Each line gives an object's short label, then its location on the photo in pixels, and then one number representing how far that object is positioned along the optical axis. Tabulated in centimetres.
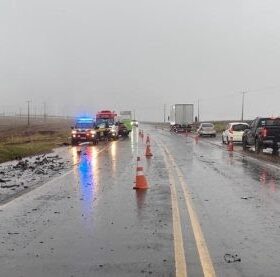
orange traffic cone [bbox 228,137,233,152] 3541
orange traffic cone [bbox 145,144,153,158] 2930
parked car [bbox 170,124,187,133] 8184
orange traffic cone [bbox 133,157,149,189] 1548
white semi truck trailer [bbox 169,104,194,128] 8056
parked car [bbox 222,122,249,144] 4316
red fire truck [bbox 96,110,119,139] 5490
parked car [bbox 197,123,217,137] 6400
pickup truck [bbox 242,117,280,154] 3095
